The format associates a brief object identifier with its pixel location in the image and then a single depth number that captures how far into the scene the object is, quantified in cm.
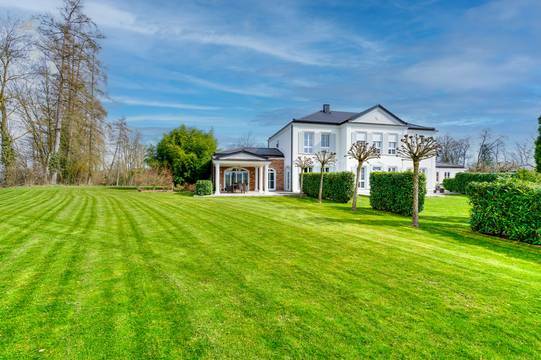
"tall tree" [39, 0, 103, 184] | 2388
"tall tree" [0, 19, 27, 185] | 2178
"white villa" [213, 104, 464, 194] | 2531
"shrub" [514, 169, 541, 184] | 939
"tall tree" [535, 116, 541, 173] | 1132
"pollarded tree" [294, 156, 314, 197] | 2076
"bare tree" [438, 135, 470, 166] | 5162
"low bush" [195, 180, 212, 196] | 2139
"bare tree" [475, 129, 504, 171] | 4722
